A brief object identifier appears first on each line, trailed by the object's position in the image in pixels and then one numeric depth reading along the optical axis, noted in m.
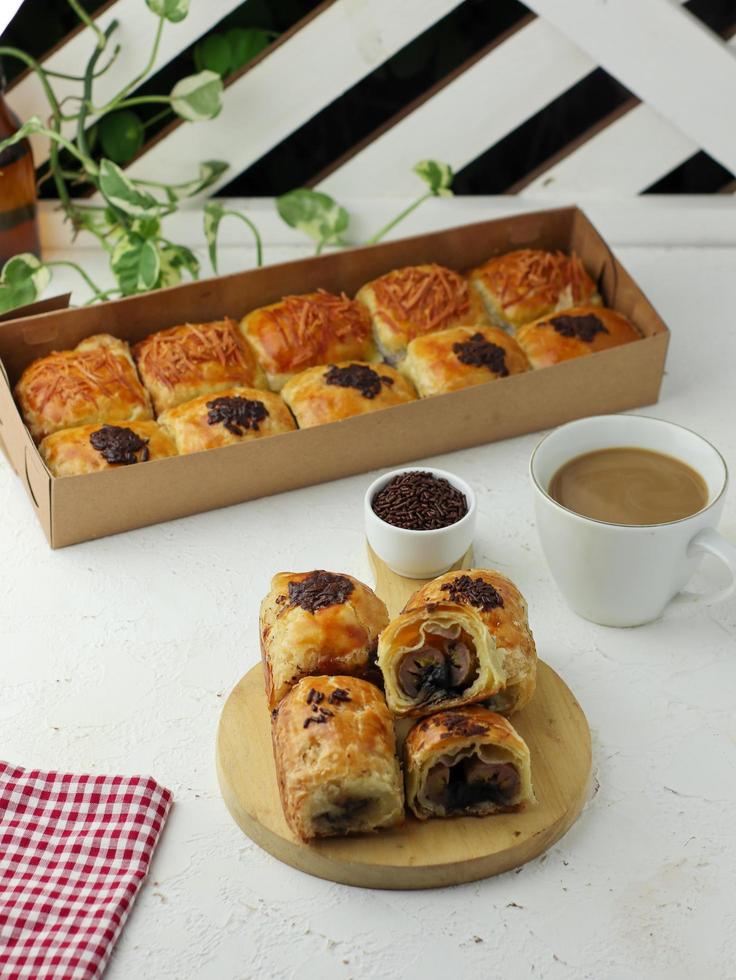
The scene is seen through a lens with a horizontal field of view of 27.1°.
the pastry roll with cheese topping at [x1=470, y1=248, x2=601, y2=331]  0.93
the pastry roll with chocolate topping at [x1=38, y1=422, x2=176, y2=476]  0.79
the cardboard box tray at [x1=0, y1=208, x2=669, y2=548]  0.79
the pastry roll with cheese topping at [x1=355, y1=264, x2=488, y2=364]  0.90
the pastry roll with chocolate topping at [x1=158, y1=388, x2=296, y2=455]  0.81
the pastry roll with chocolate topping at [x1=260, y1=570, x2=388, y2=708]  0.65
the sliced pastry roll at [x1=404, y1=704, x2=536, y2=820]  0.61
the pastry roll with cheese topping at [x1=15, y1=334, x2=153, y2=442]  0.82
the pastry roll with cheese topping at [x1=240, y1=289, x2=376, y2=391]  0.88
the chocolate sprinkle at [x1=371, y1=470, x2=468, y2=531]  0.75
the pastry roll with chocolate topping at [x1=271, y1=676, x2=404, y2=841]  0.61
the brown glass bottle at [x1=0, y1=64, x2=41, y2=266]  0.95
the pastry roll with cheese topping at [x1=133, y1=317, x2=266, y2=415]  0.85
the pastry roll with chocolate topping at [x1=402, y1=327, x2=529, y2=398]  0.86
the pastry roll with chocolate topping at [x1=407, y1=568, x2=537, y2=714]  0.65
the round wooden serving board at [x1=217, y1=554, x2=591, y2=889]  0.62
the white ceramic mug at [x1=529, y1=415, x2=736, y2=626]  0.69
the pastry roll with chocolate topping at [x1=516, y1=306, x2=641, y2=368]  0.88
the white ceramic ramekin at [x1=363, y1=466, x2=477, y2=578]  0.74
